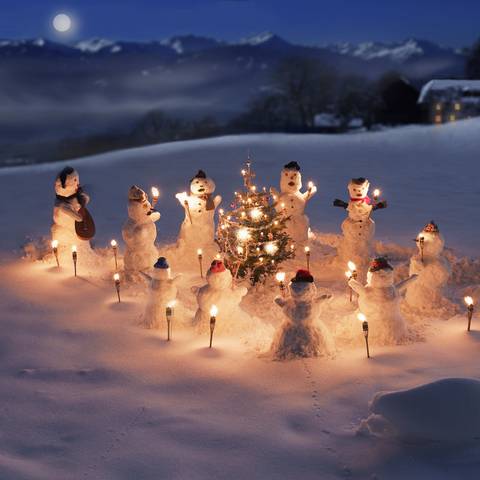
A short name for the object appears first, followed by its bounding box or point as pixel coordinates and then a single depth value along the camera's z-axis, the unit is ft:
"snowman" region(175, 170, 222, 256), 27.86
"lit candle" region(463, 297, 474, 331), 20.47
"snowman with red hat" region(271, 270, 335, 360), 19.02
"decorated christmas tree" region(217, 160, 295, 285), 25.22
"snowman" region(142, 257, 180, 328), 21.71
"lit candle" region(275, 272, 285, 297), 22.29
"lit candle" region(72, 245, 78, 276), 26.63
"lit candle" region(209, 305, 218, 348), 19.47
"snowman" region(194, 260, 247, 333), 20.85
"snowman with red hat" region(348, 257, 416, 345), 20.17
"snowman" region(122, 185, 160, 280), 27.02
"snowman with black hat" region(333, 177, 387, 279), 26.45
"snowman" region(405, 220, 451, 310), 23.32
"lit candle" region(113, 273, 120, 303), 23.47
